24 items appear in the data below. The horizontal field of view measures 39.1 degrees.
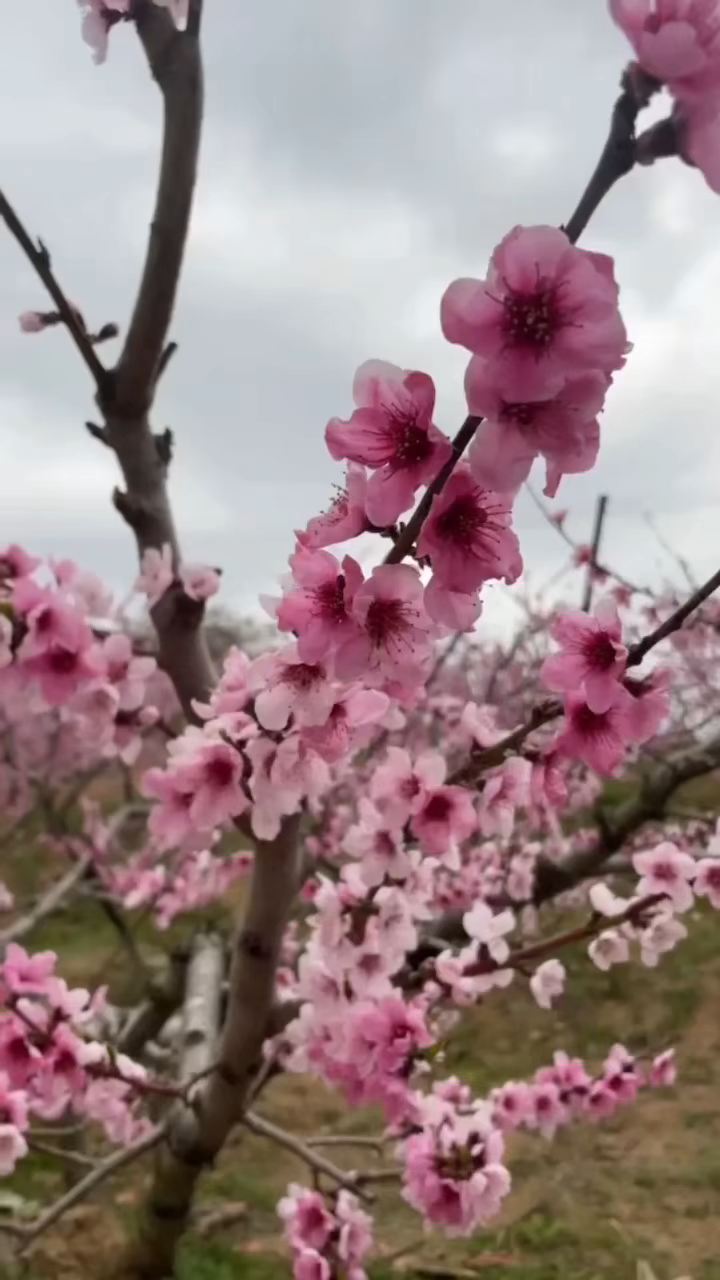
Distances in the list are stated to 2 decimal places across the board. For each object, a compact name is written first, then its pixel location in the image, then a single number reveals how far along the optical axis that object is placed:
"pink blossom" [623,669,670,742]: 0.36
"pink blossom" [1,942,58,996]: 0.71
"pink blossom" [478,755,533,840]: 0.53
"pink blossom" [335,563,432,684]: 0.29
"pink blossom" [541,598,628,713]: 0.35
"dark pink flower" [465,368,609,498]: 0.25
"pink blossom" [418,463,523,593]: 0.29
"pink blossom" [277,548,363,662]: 0.30
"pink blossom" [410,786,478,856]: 0.58
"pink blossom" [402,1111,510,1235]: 0.70
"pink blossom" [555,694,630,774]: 0.37
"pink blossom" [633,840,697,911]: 0.67
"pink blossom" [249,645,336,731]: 0.35
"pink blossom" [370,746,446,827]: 0.59
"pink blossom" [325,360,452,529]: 0.27
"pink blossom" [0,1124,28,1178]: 0.72
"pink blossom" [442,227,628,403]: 0.24
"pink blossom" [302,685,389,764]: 0.41
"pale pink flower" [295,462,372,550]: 0.28
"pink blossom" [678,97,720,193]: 0.23
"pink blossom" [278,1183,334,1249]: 0.82
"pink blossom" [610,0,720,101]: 0.22
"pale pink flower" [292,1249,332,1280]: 0.77
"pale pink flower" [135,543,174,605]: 0.66
